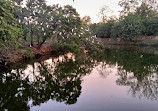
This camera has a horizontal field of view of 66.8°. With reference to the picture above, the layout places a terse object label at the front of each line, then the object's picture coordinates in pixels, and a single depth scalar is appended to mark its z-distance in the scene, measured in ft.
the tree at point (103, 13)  144.00
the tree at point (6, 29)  29.86
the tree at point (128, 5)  115.98
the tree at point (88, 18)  164.89
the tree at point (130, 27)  98.87
